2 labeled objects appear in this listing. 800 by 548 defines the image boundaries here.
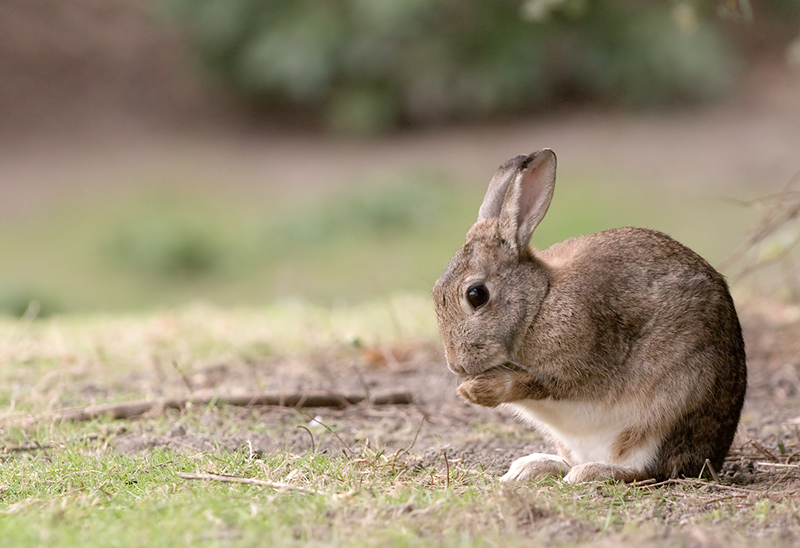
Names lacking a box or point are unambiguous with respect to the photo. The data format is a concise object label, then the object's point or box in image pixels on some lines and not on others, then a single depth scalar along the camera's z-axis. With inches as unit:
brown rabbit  259.4
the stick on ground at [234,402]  323.9
